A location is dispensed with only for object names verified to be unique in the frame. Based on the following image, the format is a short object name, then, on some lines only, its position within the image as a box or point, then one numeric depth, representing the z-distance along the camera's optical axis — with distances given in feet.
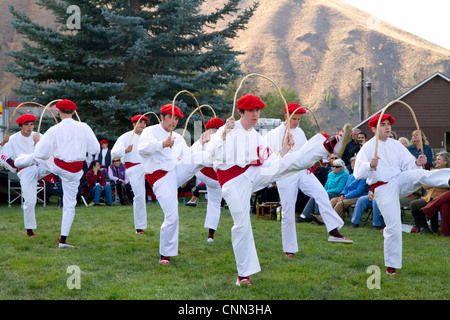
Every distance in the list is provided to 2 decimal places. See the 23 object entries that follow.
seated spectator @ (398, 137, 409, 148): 39.24
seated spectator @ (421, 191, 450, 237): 33.27
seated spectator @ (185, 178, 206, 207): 52.65
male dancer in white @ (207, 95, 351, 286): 20.26
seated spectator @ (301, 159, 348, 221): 40.81
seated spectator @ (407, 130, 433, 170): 37.91
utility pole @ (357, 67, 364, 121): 127.13
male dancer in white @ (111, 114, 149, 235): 33.53
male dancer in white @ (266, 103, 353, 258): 26.04
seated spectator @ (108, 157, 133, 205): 54.85
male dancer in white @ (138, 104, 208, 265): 24.73
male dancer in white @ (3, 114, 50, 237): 32.09
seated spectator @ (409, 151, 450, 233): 34.71
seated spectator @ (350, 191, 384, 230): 36.81
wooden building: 112.27
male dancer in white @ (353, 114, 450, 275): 21.83
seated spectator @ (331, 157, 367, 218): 39.40
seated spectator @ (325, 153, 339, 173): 43.02
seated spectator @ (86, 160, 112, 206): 53.67
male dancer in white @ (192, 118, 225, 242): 30.91
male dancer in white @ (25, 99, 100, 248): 28.25
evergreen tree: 67.10
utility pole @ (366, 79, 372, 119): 120.37
